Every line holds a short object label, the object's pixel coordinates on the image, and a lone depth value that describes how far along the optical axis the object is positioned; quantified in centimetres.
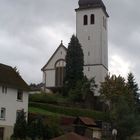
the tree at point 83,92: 5089
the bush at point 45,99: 4779
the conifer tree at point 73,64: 5374
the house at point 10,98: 3355
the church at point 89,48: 5947
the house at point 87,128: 3926
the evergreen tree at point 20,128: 3193
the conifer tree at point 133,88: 5303
